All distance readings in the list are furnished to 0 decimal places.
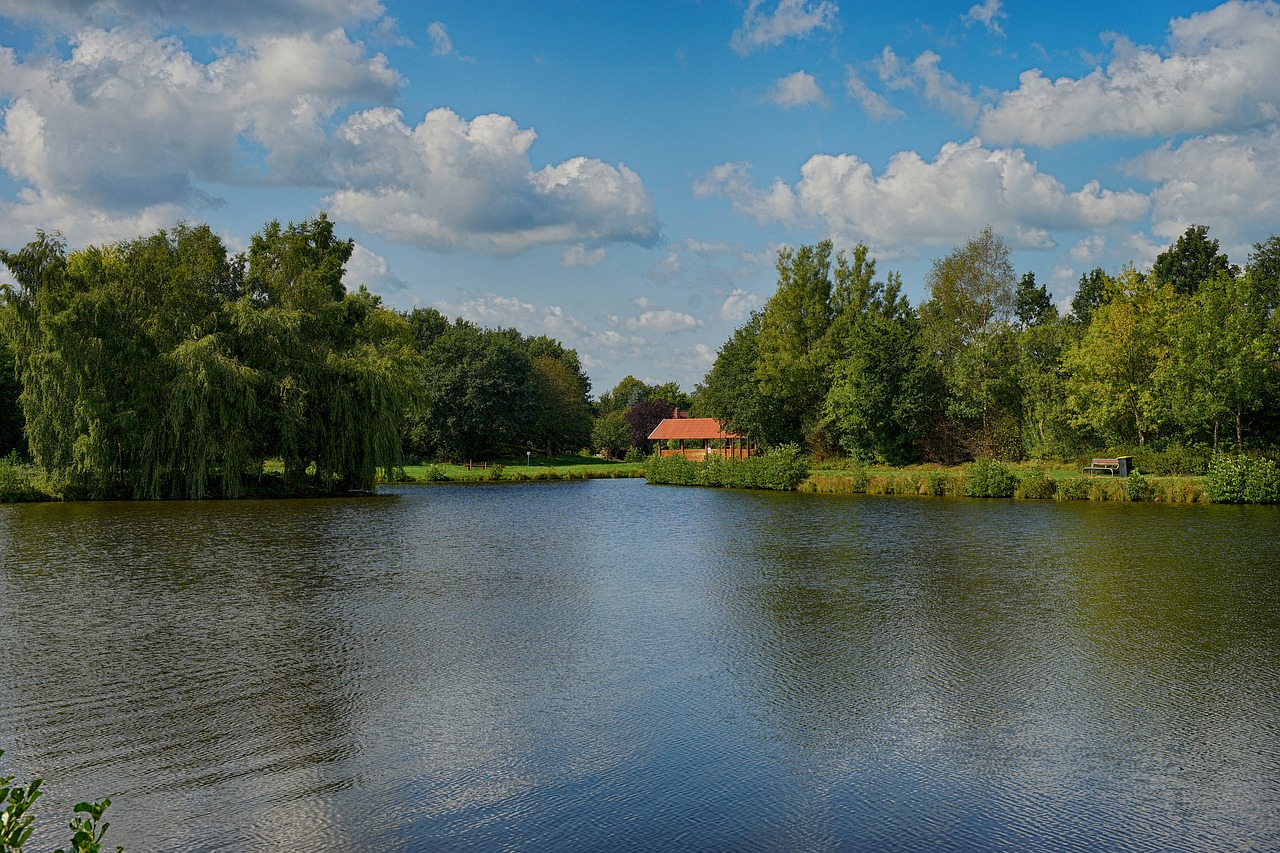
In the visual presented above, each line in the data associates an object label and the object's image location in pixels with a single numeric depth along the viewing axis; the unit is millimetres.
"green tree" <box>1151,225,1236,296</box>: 56031
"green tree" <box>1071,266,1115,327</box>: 63688
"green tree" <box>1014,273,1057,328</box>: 65500
